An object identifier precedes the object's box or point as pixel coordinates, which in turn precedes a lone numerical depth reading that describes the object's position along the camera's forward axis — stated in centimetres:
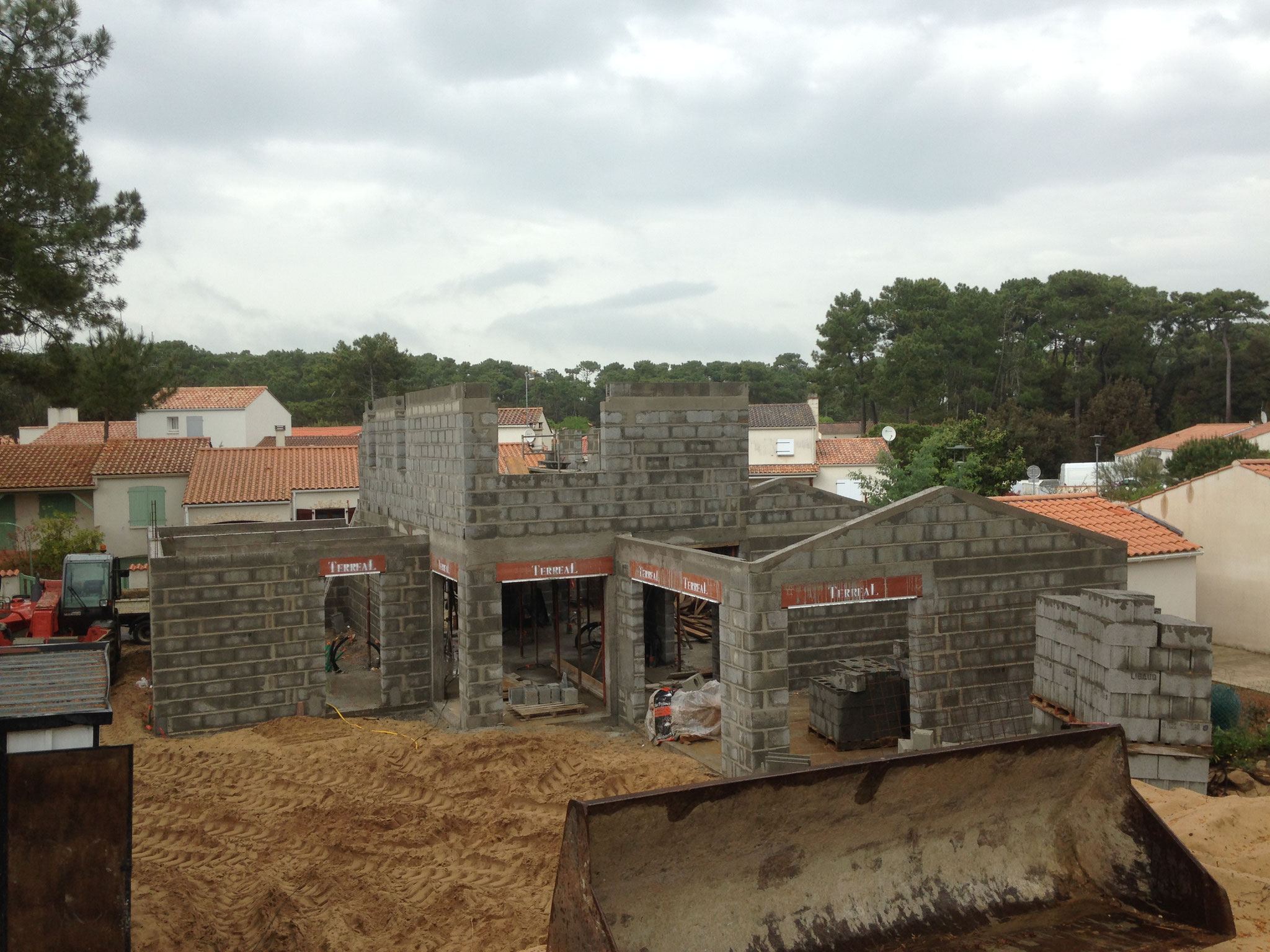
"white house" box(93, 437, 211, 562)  3469
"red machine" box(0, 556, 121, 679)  2045
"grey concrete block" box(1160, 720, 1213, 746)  1127
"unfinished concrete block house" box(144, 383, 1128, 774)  1339
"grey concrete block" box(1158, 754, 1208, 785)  1127
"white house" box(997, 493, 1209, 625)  2064
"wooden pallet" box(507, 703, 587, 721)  1688
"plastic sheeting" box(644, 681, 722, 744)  1548
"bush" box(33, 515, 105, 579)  2920
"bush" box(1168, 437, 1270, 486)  3916
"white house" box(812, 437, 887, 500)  5222
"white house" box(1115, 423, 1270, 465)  4847
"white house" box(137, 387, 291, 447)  4944
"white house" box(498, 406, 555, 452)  5172
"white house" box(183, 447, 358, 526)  3447
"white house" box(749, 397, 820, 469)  5269
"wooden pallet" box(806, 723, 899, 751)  1488
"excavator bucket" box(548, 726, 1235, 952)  588
